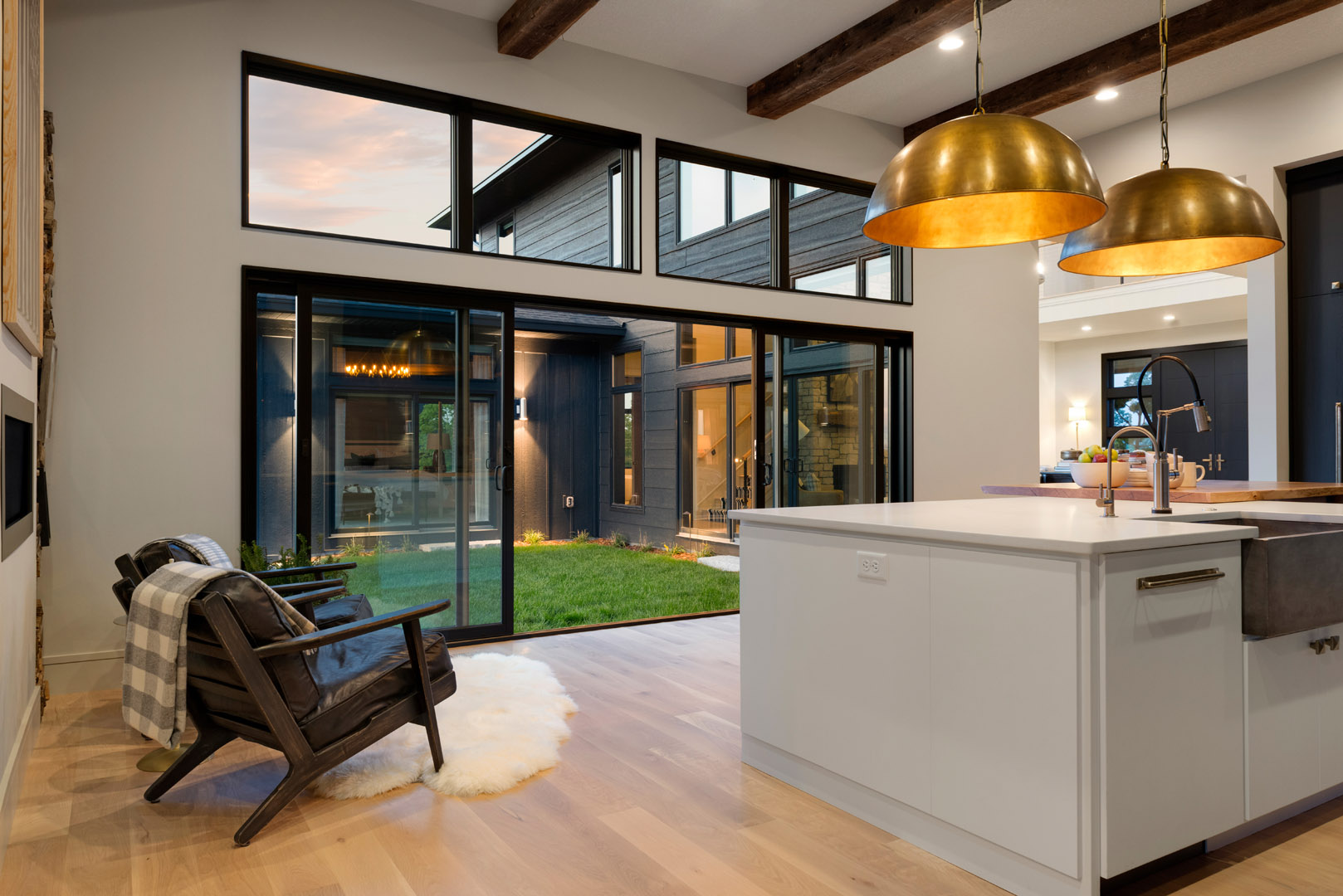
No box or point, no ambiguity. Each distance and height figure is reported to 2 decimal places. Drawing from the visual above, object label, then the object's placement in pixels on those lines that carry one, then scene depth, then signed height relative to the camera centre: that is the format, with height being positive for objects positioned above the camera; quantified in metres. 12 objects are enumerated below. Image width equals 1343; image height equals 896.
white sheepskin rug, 2.64 -1.02
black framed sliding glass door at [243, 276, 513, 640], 4.16 +0.04
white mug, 3.75 -0.14
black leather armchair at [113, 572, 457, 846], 2.25 -0.68
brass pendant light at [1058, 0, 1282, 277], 2.50 +0.69
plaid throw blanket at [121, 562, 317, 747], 2.32 -0.55
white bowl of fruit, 3.73 -0.10
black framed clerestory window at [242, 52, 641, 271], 4.19 +1.54
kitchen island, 1.90 -0.61
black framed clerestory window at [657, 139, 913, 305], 5.77 +1.59
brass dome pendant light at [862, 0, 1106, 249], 2.00 +0.68
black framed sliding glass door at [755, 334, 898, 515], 5.78 +0.19
